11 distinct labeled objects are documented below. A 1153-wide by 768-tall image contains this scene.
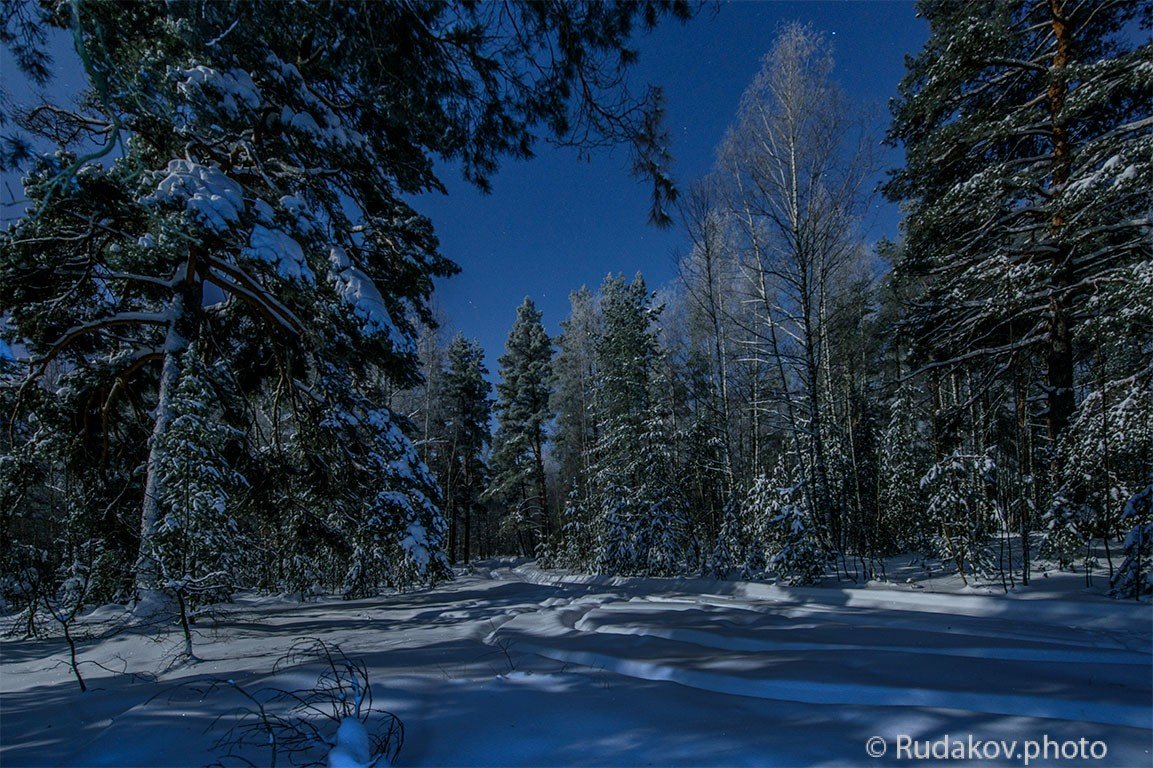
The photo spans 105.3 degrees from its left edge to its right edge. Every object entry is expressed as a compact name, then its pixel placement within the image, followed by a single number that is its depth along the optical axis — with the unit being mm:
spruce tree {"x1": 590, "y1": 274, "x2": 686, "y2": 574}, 10742
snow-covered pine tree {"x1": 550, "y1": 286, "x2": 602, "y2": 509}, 19484
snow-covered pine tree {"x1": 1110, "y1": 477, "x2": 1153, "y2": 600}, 4172
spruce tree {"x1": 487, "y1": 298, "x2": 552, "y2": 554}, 21438
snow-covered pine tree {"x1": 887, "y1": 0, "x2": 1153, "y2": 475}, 5969
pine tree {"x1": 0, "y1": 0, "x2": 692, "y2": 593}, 3248
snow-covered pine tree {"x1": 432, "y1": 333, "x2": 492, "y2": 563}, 22906
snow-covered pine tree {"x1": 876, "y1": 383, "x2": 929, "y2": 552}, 11352
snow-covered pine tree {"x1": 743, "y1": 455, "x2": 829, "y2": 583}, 7148
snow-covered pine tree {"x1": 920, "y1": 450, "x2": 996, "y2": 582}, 6102
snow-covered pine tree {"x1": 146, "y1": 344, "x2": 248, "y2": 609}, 4312
